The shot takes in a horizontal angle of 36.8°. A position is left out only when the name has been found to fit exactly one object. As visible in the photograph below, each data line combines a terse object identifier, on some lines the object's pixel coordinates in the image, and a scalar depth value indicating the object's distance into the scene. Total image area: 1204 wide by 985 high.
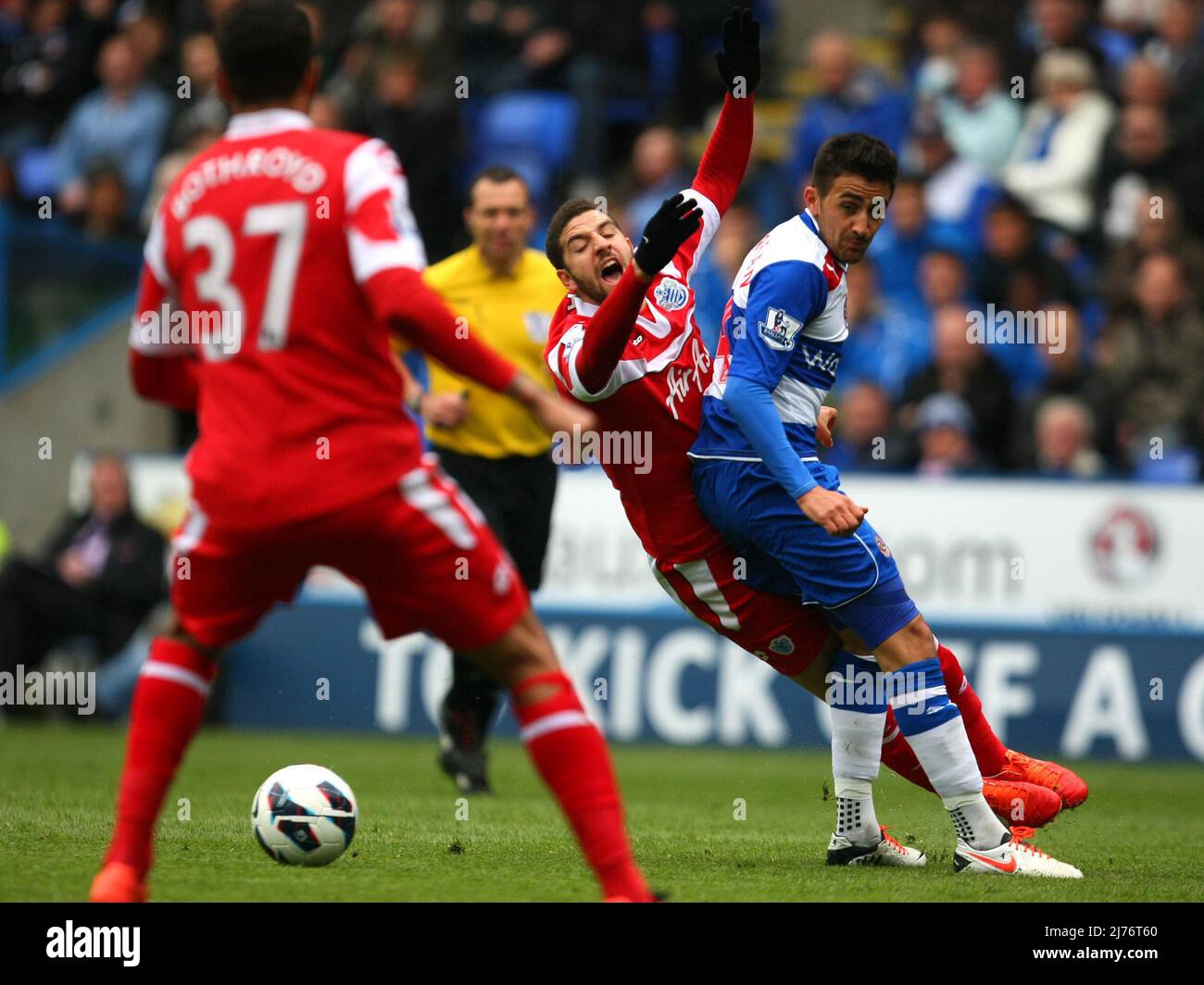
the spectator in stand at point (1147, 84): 13.78
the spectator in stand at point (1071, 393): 12.59
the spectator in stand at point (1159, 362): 12.42
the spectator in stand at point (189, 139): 15.27
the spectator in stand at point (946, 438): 12.38
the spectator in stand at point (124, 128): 16.33
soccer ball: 5.84
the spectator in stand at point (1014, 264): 13.34
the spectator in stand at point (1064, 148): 13.92
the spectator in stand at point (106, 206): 15.24
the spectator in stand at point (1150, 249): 13.02
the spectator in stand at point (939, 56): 14.99
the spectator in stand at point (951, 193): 14.05
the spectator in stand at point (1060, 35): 14.41
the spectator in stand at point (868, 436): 12.62
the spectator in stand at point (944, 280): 13.34
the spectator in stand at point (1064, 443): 12.32
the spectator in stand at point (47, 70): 17.38
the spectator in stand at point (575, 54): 15.88
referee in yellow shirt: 8.91
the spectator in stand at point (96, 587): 12.95
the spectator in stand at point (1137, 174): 13.59
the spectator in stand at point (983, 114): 14.39
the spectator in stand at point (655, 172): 14.60
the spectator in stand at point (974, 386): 12.77
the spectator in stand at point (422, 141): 14.37
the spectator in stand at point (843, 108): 14.62
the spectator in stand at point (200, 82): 16.14
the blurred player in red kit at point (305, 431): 4.50
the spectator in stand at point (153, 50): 16.75
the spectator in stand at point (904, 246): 13.85
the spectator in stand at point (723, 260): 13.57
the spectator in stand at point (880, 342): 13.50
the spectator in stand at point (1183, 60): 13.83
